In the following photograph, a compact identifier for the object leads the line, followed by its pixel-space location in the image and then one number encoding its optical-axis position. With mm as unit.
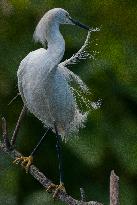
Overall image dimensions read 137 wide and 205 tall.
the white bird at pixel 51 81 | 7844
